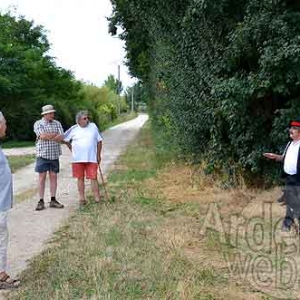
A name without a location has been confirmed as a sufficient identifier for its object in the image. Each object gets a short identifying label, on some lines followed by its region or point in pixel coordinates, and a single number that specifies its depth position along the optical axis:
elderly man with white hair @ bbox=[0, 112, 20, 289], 5.30
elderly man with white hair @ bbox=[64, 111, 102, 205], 9.59
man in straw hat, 9.36
